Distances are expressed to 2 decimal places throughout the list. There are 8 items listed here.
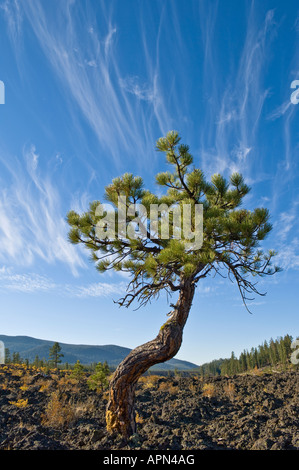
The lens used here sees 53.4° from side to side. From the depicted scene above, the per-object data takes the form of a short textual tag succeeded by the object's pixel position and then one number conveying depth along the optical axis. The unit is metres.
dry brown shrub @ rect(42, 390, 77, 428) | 6.51
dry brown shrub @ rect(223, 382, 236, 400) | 9.04
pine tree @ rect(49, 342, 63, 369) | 31.05
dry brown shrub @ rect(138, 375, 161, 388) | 11.42
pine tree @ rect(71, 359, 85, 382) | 13.94
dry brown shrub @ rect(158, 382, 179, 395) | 9.87
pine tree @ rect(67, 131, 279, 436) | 5.96
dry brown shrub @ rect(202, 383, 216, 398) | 9.15
